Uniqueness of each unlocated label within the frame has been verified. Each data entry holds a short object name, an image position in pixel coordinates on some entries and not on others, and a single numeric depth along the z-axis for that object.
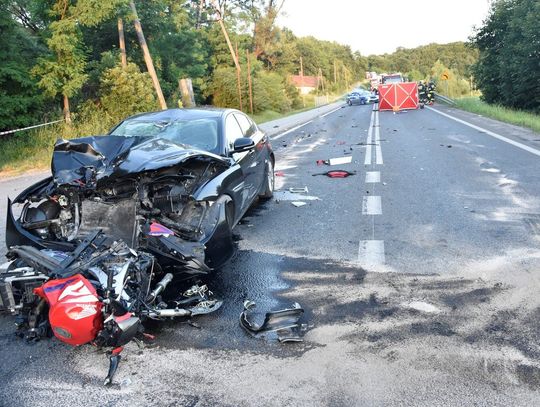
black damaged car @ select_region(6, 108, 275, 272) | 4.35
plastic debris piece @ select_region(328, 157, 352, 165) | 11.96
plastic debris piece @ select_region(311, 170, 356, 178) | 10.24
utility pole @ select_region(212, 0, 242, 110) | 34.36
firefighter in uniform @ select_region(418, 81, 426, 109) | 36.22
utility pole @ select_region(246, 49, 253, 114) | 35.97
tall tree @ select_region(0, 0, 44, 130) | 14.50
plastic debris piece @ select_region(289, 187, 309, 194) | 8.96
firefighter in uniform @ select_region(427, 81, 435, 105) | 37.03
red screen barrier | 30.86
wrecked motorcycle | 3.35
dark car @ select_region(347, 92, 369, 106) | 49.39
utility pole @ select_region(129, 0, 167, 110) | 24.78
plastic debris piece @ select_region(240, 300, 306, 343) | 3.83
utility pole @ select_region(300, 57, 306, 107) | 85.10
